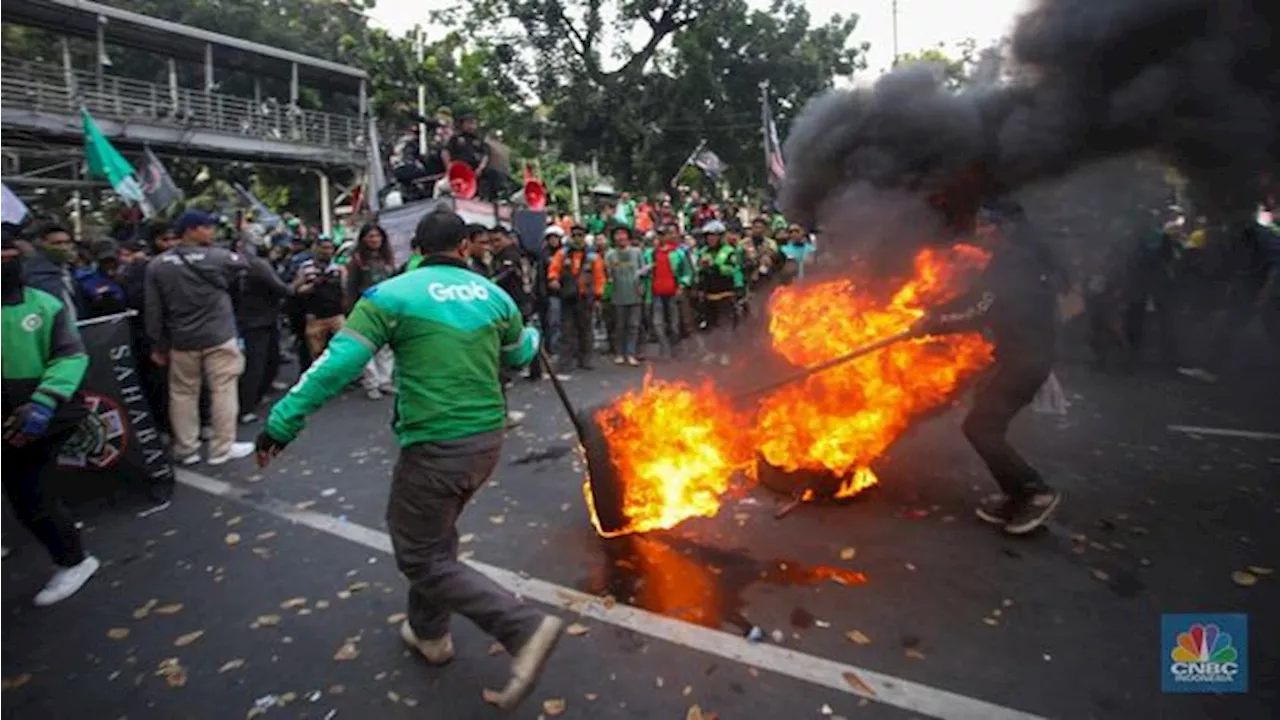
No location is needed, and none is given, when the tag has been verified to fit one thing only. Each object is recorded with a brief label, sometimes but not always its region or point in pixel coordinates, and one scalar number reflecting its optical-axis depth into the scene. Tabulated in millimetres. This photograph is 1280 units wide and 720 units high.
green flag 11086
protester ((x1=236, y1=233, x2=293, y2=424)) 7535
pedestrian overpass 18719
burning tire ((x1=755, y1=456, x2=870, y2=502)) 4973
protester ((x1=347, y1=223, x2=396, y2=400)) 8031
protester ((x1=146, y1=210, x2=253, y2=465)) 5875
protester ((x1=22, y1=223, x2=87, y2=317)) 5207
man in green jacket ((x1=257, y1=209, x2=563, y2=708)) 2926
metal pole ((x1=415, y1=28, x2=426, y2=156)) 14530
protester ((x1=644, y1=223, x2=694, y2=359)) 11109
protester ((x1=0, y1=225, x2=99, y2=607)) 3832
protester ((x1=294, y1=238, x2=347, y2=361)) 8461
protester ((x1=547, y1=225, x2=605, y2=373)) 10516
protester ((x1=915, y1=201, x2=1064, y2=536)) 4398
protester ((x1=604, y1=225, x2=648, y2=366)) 10664
